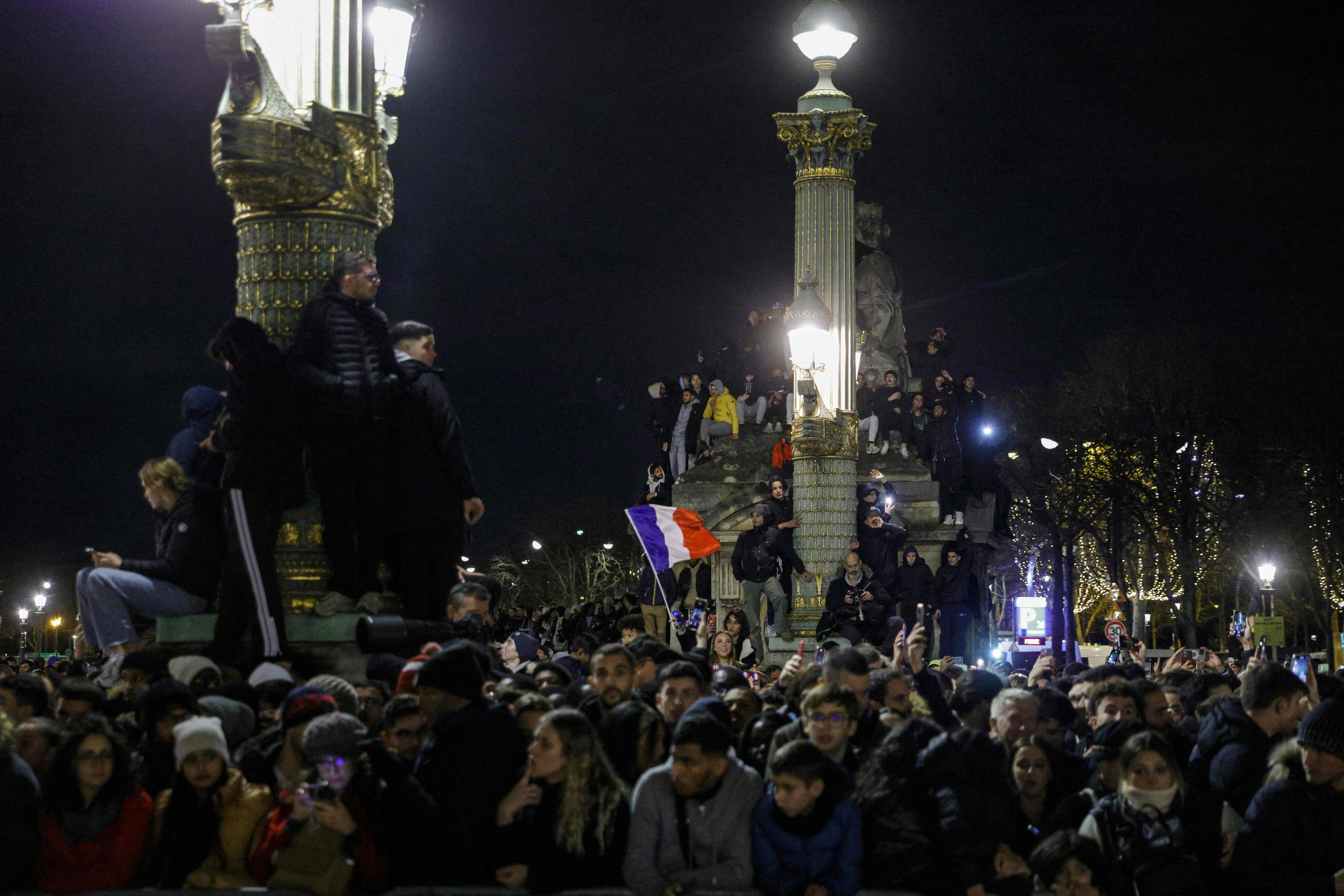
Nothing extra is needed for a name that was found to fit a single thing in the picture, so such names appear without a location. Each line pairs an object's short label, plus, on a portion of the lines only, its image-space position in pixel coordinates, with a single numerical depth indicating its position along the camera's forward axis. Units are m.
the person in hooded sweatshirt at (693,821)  7.22
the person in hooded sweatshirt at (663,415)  32.44
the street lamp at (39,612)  48.94
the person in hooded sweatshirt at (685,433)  31.56
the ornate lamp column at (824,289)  24.83
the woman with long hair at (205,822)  7.24
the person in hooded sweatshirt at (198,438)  10.91
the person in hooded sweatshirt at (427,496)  11.01
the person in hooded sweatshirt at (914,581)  23.62
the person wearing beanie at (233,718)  8.30
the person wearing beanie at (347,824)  6.95
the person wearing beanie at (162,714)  7.93
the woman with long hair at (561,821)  7.19
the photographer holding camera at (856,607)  21.55
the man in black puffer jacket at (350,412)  10.50
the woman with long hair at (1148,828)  7.70
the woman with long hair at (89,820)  7.25
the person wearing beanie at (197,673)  9.50
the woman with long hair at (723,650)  16.72
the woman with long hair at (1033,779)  8.48
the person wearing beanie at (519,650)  14.66
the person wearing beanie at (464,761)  7.17
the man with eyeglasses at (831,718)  7.78
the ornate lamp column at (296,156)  10.73
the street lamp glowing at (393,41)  12.61
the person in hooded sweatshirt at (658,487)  31.88
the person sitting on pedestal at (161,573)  10.75
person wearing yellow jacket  31.36
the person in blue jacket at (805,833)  7.25
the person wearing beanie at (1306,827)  7.73
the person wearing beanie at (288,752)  7.41
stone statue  31.23
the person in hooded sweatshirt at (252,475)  10.44
